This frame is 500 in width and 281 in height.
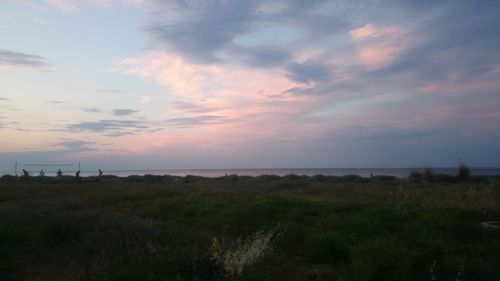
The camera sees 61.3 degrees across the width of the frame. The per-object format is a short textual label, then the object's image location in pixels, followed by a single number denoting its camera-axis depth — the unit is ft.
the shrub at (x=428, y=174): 113.19
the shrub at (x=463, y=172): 114.42
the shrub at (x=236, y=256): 22.79
